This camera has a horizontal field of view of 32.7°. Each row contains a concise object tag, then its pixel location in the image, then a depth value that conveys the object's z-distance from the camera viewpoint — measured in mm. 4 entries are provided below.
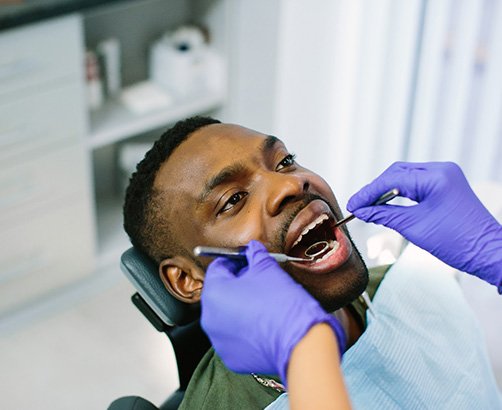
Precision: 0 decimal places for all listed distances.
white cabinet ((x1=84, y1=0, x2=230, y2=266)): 2879
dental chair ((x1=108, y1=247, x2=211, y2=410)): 1529
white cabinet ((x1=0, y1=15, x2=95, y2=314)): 2445
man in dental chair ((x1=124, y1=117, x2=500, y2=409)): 1441
